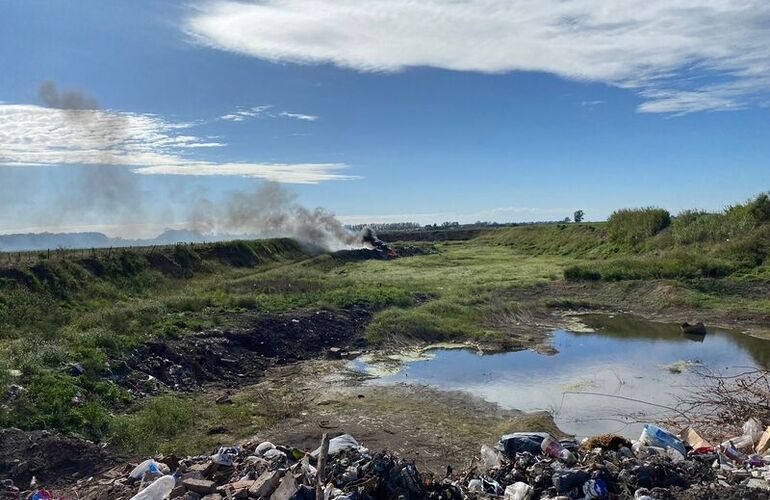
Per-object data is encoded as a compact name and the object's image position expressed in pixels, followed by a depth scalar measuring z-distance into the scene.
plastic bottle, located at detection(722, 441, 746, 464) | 6.30
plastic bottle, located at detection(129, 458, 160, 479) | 6.45
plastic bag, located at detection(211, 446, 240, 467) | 6.53
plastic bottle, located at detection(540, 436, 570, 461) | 6.46
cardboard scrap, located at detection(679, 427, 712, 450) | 6.74
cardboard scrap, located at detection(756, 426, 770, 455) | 6.47
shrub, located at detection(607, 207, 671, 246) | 37.69
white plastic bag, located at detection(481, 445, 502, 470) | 6.76
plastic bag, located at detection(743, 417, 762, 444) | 6.93
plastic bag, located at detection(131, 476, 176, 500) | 5.76
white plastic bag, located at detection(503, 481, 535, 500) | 5.71
